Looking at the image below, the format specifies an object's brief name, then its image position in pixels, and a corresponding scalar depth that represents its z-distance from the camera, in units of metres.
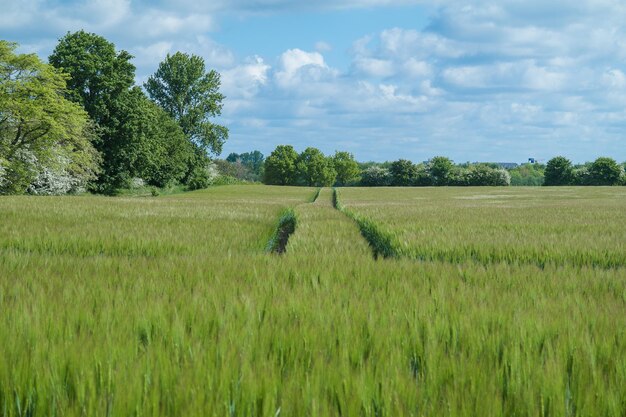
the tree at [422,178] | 135.75
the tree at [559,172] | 133.62
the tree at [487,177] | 124.62
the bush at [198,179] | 81.56
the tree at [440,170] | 133.00
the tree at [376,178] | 138.50
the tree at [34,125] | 46.62
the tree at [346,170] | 179.75
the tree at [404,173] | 136.25
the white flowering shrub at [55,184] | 54.59
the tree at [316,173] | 160.50
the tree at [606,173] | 125.62
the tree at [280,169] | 161.75
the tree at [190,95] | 78.00
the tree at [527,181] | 192.35
